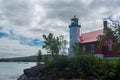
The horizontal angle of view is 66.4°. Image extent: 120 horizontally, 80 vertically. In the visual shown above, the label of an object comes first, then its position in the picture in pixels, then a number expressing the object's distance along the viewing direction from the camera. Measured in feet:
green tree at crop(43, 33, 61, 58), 61.64
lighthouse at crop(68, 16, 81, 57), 59.72
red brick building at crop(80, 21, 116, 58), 52.00
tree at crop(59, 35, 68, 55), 62.96
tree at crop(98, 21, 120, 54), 41.48
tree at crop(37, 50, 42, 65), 75.72
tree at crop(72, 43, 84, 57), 46.69
